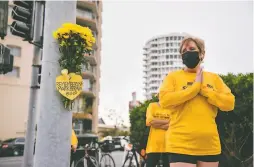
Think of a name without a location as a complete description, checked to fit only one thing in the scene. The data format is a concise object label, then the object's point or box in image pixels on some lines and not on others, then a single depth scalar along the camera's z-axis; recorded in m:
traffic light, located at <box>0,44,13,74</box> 5.32
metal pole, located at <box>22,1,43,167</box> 6.20
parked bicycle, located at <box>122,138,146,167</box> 9.59
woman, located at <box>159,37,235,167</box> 2.79
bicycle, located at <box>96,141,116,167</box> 10.67
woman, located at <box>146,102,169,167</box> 5.32
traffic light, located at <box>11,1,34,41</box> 5.59
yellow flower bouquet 3.58
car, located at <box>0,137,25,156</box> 26.98
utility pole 3.46
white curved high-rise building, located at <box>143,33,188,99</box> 160.62
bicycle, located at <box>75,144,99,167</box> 8.95
